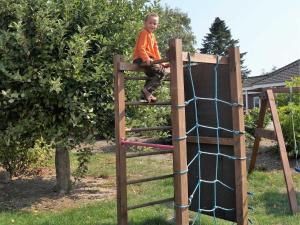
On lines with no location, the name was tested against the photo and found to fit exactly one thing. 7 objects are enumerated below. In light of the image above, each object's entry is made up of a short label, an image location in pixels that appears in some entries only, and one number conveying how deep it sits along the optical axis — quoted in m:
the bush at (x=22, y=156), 8.33
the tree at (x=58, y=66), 6.84
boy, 5.27
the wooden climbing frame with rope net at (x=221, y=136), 5.27
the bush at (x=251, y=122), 13.54
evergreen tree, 57.94
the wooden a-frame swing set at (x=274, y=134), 6.77
